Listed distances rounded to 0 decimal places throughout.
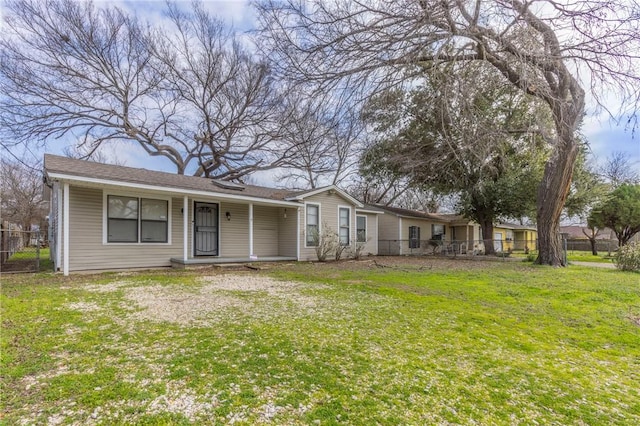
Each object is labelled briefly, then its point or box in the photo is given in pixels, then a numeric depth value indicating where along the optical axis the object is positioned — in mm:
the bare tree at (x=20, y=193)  21953
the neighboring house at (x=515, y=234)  27500
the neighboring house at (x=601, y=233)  30931
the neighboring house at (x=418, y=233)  19984
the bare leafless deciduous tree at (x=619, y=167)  28953
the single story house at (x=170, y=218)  8586
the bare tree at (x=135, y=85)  14352
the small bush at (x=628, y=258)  10531
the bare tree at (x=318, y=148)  6355
